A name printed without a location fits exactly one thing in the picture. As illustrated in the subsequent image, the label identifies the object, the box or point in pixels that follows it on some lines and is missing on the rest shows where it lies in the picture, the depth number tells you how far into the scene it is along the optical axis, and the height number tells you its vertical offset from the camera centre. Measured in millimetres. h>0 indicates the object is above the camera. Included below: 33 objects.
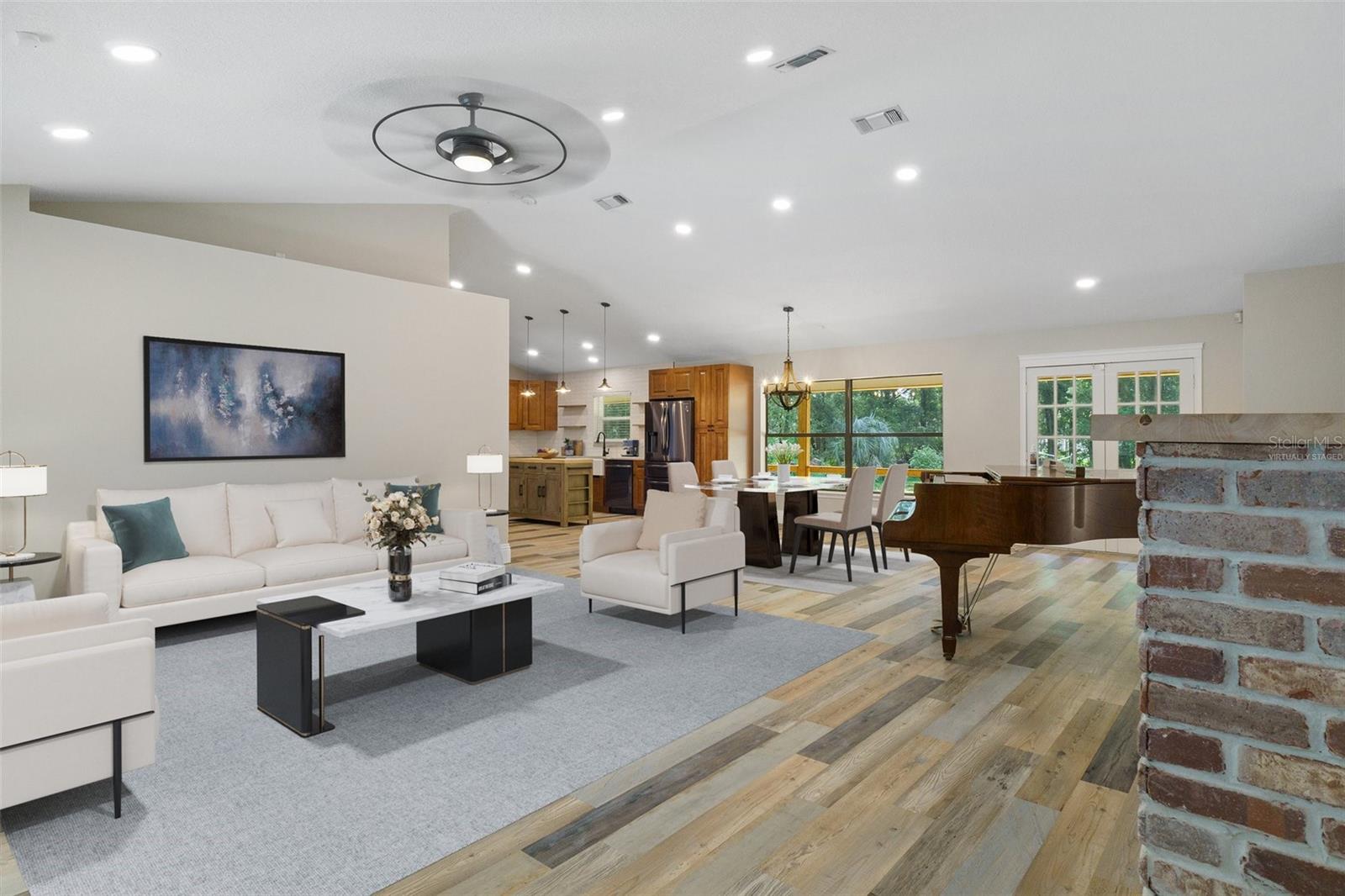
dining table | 6320 -549
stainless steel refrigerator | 9781 +141
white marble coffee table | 2846 -836
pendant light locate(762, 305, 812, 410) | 6895 +560
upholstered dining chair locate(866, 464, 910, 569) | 6184 -415
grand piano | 3256 -348
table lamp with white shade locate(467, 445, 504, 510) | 6211 -148
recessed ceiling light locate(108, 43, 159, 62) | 2752 +1548
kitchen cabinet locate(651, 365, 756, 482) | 9406 +460
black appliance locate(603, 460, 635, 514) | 10492 -595
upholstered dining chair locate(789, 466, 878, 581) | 5887 -618
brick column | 980 -324
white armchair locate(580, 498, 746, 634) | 4215 -739
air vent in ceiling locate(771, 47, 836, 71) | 3105 +1714
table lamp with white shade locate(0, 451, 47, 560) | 3660 -169
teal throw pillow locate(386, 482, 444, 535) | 5438 -394
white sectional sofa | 3900 -694
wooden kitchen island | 9312 -575
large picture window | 8570 +253
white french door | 6684 +494
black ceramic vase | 3305 -596
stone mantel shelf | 949 +23
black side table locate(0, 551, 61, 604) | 3730 -740
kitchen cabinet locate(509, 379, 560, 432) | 11312 +637
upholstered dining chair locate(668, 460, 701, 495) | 6740 -285
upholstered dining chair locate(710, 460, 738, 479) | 7734 -249
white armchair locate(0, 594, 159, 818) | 2006 -750
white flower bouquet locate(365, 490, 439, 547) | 3324 -345
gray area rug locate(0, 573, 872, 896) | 1973 -1131
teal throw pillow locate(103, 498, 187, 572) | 4121 -501
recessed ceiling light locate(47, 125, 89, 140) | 3514 +1579
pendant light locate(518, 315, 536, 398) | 10284 +1255
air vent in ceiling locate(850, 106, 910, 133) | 4102 +1912
